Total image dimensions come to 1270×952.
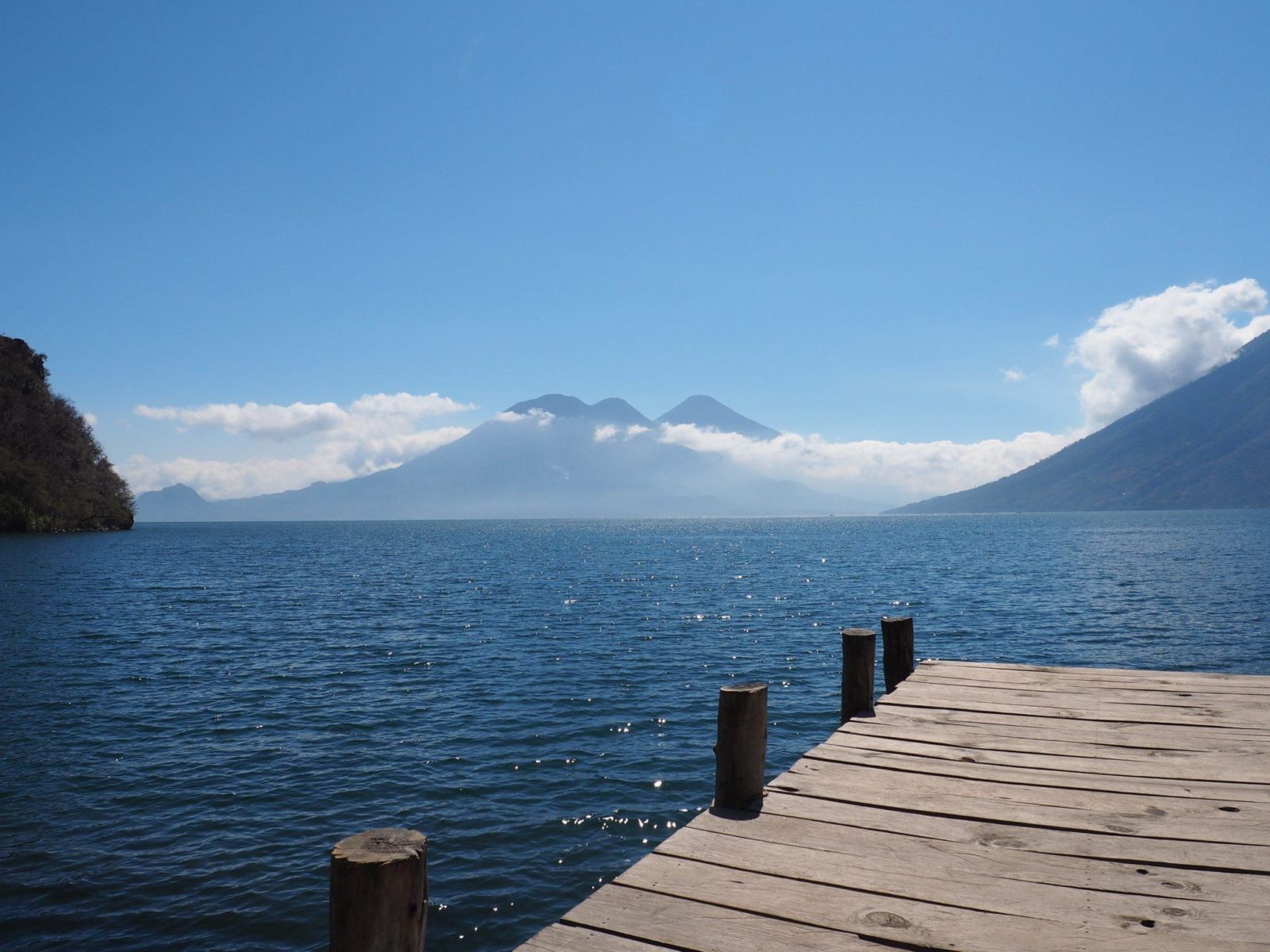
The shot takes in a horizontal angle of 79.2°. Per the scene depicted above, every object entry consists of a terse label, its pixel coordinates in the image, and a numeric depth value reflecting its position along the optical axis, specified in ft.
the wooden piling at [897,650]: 30.04
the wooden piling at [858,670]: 24.63
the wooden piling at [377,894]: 9.52
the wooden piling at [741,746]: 16.31
